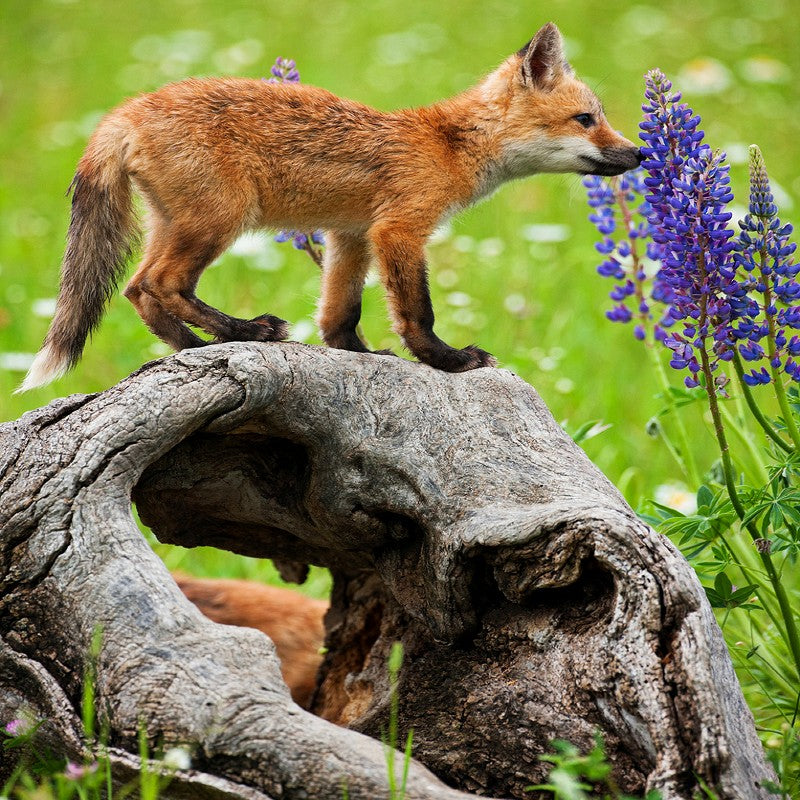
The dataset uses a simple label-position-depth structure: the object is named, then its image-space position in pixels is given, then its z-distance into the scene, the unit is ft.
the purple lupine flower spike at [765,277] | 18.97
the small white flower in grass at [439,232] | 24.85
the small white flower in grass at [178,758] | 14.02
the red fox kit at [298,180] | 21.95
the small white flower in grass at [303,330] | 32.88
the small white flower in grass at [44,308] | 35.94
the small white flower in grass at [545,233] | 44.14
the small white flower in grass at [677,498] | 27.12
